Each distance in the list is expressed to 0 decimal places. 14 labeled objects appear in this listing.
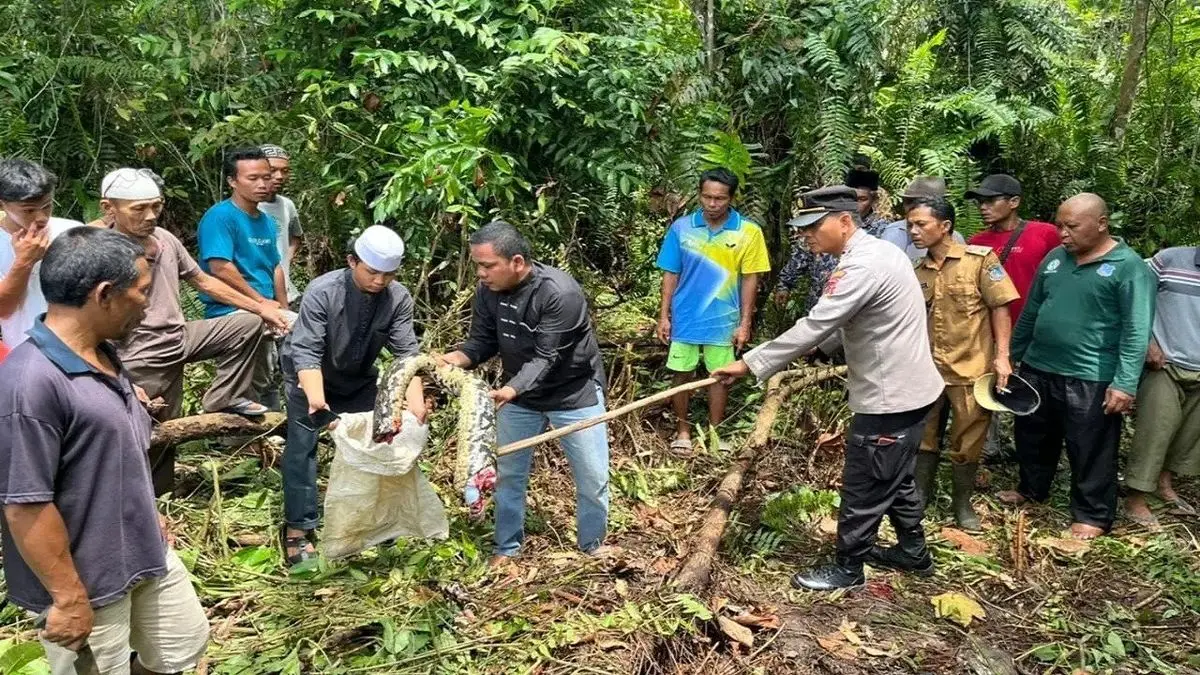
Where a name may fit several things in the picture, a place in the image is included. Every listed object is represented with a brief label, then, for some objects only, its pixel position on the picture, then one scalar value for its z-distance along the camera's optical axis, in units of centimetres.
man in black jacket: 401
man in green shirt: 464
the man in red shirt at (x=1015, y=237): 530
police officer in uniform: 397
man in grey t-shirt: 522
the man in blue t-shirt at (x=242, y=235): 484
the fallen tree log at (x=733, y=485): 405
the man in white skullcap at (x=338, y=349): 394
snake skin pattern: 373
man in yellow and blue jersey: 577
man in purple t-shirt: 220
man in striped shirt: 491
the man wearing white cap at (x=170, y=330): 403
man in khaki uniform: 465
